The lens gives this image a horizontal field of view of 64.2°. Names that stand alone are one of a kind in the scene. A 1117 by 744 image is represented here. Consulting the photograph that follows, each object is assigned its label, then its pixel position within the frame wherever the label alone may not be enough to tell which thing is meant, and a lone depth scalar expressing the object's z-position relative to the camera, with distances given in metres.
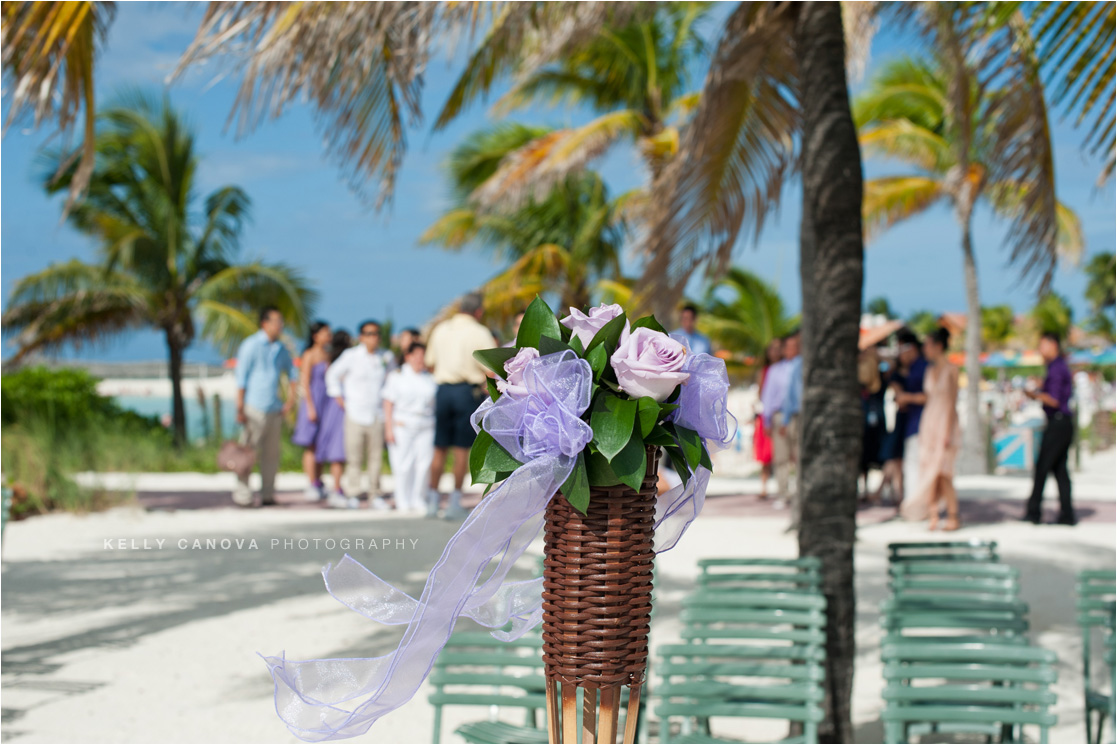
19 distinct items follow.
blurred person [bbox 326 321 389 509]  9.73
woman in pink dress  8.37
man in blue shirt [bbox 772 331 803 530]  9.64
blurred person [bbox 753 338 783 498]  10.27
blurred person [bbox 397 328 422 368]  9.48
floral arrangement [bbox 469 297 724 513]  1.50
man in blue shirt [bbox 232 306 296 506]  9.43
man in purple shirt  8.73
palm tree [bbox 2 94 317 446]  16.75
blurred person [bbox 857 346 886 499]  9.97
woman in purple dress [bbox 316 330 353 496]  10.23
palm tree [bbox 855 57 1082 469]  15.58
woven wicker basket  1.50
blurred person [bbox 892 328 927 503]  9.12
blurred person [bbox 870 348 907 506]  9.49
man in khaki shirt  8.40
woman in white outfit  9.27
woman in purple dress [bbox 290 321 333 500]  10.35
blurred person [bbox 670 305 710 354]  8.92
